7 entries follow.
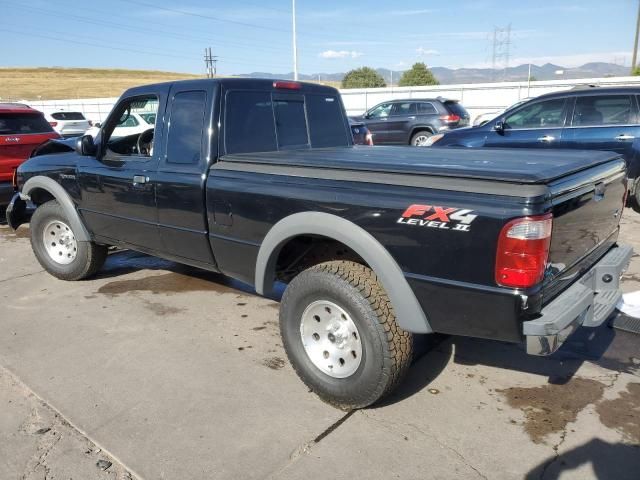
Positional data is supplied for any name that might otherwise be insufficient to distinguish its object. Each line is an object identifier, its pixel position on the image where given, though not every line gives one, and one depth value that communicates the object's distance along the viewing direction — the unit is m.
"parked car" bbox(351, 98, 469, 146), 15.35
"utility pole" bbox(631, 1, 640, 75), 35.63
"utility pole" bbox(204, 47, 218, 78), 52.81
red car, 7.50
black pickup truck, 2.43
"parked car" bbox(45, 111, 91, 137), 19.97
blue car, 7.46
